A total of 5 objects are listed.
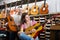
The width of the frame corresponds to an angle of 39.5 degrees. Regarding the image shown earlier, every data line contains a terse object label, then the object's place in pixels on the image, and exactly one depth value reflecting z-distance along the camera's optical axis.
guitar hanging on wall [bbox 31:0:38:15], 2.44
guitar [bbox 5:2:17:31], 2.17
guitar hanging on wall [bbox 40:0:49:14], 2.32
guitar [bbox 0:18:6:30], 2.49
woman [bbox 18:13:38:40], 1.97
